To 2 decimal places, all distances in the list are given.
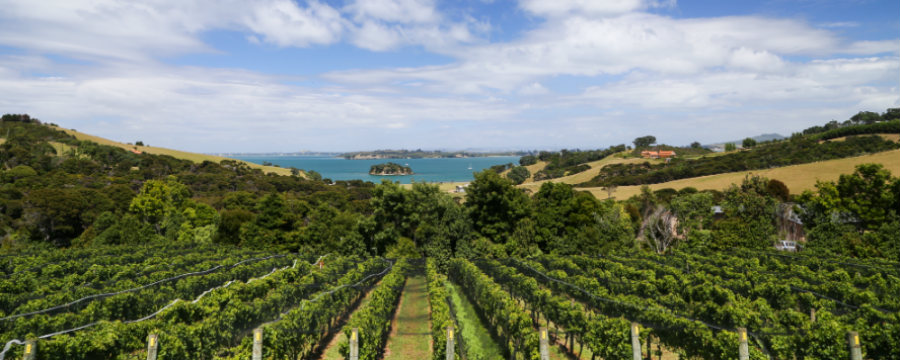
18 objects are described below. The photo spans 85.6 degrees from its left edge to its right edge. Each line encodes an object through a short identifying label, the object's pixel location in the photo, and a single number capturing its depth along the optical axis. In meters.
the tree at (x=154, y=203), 48.91
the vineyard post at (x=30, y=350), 7.77
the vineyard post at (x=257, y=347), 8.59
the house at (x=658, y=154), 132.88
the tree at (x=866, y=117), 127.52
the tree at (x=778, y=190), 45.28
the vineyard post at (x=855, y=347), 7.59
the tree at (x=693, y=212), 35.19
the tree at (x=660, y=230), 33.36
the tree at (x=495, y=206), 33.78
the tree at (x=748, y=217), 29.52
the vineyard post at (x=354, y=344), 8.90
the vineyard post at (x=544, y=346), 8.65
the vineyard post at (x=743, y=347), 8.24
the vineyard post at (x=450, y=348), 8.95
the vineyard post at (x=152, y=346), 8.40
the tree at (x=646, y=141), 196.35
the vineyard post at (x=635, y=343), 8.99
